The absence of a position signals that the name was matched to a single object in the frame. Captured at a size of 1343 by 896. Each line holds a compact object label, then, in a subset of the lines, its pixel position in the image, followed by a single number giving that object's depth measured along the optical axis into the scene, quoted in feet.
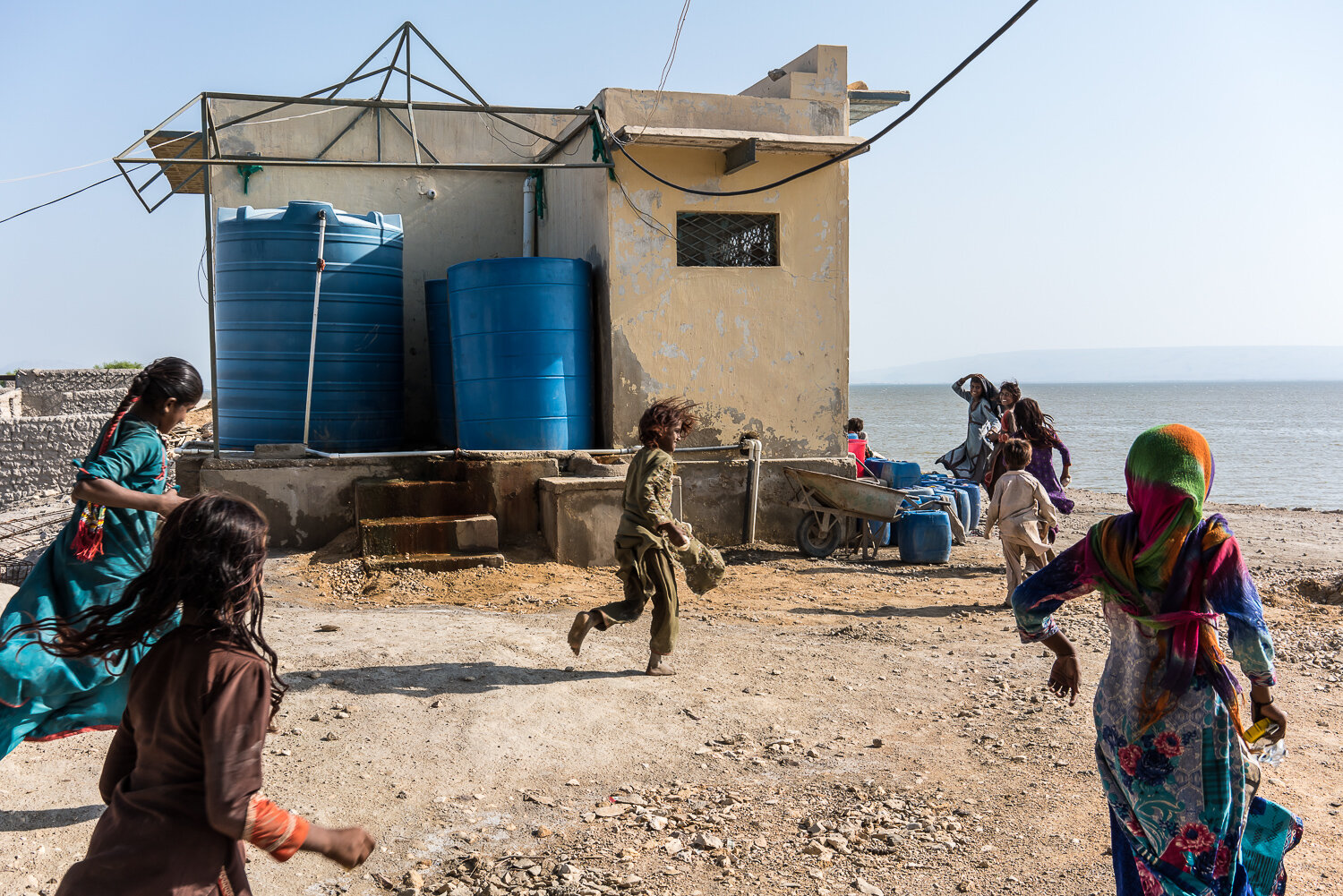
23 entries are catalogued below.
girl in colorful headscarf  7.86
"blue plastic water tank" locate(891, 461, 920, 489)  33.99
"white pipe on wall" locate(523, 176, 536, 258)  35.63
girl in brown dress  5.75
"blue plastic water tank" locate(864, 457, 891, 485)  34.58
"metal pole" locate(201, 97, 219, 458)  25.54
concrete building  29.17
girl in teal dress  10.13
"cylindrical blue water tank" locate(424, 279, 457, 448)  33.17
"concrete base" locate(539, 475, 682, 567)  26.37
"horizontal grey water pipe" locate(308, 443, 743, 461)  27.94
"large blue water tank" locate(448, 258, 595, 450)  28.35
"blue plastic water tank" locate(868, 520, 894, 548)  30.96
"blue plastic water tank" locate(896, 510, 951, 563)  30.48
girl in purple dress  26.81
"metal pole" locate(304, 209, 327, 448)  28.22
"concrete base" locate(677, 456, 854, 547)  30.45
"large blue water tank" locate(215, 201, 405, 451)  28.89
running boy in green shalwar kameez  17.33
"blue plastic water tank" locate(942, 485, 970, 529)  33.71
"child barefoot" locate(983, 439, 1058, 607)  23.54
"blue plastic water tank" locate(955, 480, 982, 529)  34.55
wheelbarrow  29.89
